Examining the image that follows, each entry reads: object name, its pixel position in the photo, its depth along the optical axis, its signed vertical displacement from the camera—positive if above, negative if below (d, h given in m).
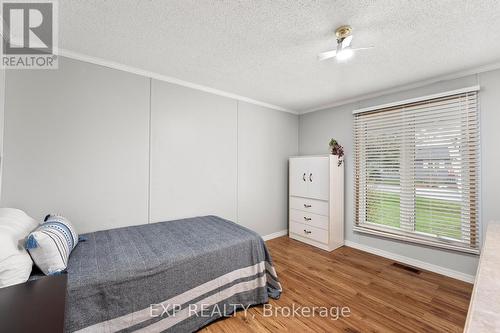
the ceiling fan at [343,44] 1.70 +1.04
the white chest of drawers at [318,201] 3.33 -0.56
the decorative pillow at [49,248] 1.35 -0.55
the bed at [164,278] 1.37 -0.85
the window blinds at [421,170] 2.46 -0.02
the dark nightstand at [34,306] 0.70 -0.53
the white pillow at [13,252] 1.14 -0.50
